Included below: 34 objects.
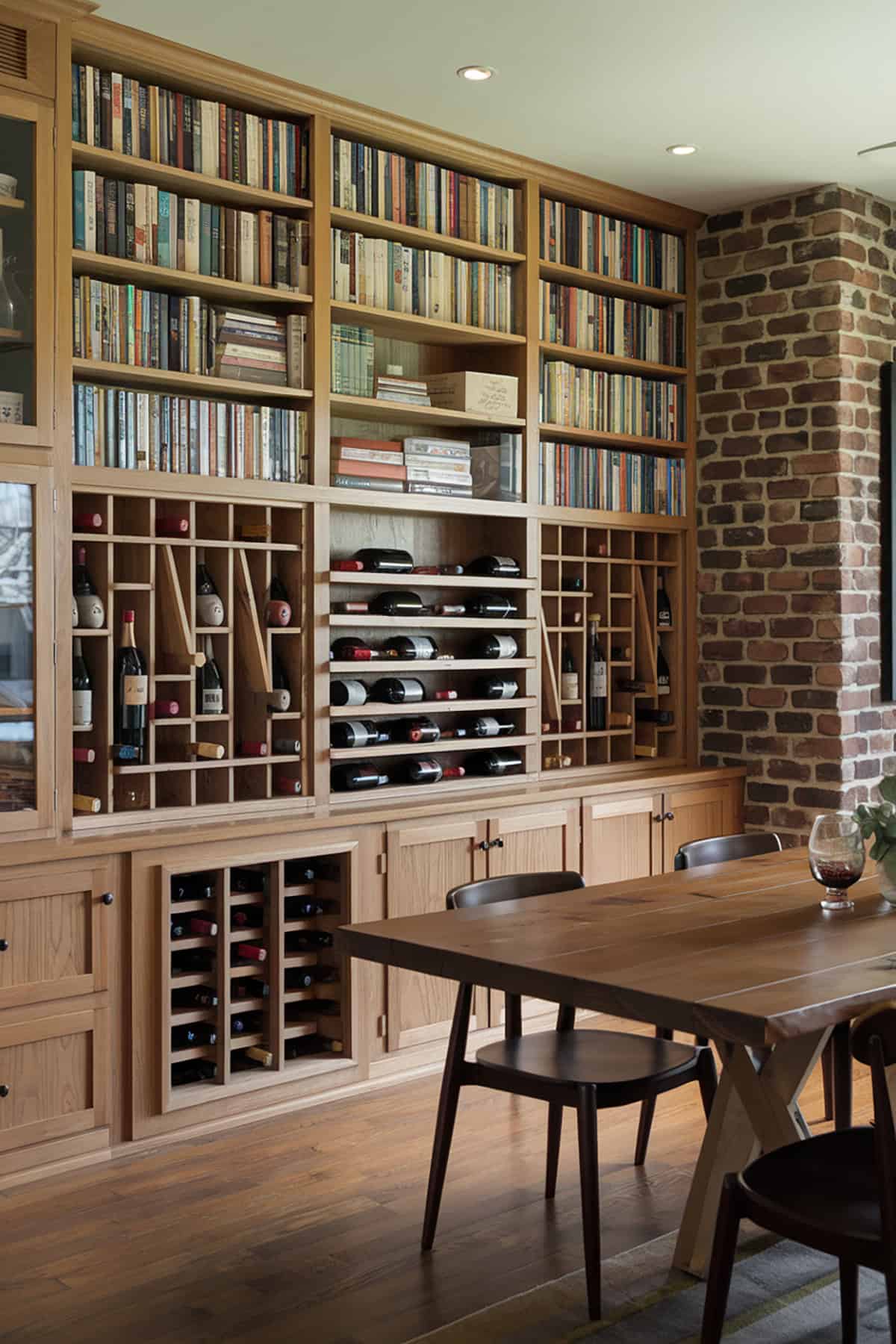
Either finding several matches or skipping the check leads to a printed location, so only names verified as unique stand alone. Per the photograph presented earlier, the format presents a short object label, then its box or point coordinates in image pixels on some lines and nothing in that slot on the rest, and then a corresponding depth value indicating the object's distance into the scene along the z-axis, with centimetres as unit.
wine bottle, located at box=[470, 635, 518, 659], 518
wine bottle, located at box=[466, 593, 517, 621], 519
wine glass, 312
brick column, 555
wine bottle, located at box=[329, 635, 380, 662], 475
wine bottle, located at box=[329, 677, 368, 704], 475
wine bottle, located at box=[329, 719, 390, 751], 471
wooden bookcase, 420
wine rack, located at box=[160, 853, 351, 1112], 414
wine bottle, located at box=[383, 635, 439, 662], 486
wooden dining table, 240
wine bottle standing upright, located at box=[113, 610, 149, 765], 412
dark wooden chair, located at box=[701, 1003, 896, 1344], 224
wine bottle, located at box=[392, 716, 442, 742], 490
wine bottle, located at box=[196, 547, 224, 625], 438
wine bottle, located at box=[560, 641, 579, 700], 555
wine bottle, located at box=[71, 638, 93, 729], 405
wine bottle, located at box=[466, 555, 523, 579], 523
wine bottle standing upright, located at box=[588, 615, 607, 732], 562
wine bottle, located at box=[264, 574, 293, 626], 451
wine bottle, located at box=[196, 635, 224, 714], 436
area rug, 285
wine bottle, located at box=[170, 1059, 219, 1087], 418
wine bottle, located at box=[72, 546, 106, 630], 407
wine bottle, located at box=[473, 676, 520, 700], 521
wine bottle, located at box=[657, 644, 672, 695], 589
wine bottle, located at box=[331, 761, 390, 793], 473
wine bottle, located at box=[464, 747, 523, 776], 520
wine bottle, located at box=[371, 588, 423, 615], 493
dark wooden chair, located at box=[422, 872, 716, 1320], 295
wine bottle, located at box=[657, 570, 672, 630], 592
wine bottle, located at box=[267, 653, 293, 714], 448
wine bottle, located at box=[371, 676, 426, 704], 491
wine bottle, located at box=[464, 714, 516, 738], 516
